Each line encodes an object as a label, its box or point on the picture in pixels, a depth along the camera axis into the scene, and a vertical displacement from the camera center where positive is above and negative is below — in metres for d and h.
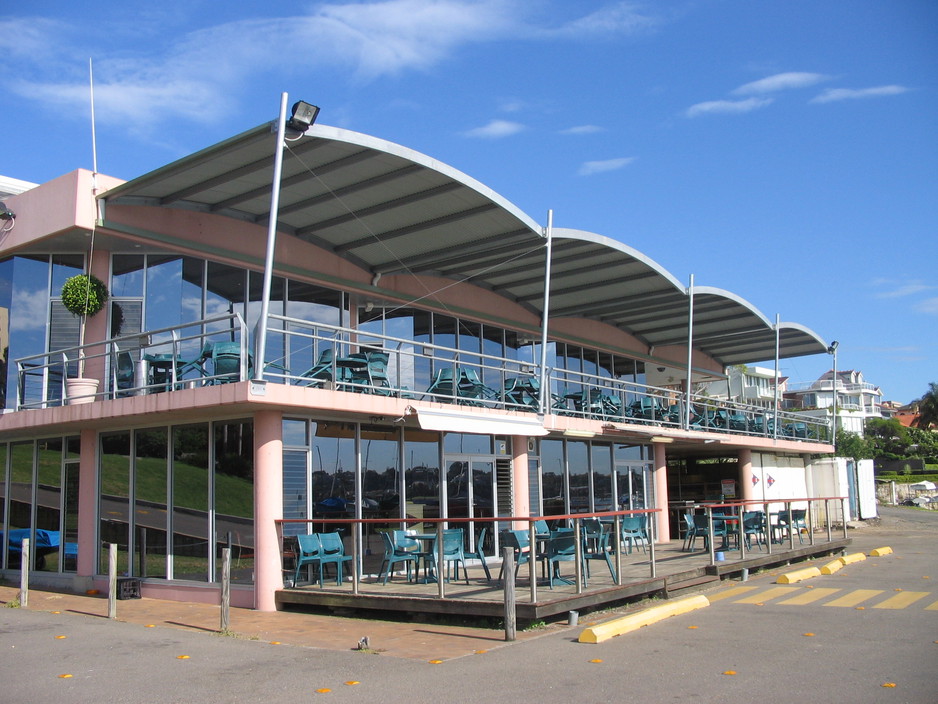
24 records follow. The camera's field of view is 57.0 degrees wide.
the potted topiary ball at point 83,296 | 14.42 +2.98
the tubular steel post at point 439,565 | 10.89 -1.25
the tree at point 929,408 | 103.19 +5.64
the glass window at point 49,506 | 15.30 -0.53
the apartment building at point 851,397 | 100.34 +8.99
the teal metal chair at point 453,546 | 12.01 -1.10
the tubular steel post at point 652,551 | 12.66 -1.32
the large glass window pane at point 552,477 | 18.16 -0.27
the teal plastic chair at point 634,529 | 14.71 -1.13
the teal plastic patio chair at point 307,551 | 12.03 -1.14
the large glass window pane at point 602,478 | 19.64 -0.35
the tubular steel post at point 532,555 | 10.14 -1.06
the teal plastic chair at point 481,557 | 12.02 -1.26
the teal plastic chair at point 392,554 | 12.38 -1.24
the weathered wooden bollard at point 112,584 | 11.23 -1.43
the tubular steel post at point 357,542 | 11.72 -1.06
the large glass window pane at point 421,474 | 14.66 -0.12
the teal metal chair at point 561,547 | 11.42 -1.10
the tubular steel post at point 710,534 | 14.64 -1.27
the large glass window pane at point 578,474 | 18.89 -0.23
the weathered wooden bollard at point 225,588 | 10.09 -1.35
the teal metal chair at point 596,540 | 12.23 -1.11
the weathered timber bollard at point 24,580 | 12.22 -1.48
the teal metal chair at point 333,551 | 12.28 -1.18
